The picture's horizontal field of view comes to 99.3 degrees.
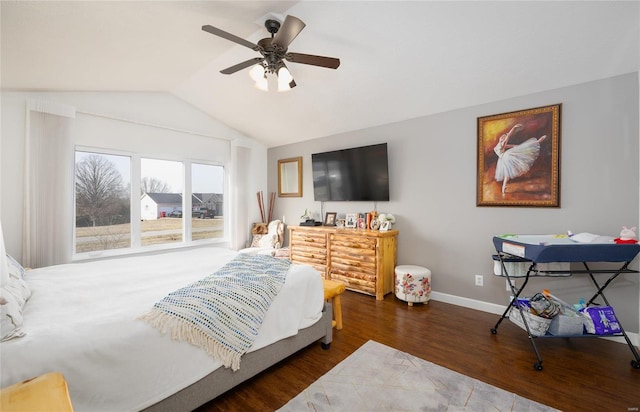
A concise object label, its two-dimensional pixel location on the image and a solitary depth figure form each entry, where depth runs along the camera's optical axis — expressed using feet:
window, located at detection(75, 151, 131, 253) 11.59
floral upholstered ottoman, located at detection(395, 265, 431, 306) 10.63
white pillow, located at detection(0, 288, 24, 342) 3.83
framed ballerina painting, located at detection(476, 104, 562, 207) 8.91
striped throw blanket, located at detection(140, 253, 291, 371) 4.89
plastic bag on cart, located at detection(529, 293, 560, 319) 7.16
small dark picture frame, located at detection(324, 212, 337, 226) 14.70
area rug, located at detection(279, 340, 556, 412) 5.43
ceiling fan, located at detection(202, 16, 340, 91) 6.36
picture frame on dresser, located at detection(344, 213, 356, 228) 13.67
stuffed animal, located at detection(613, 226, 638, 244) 6.80
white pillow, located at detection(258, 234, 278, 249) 15.98
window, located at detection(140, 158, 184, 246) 13.34
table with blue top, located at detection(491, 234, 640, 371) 6.72
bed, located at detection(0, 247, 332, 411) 3.90
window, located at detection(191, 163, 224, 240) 15.20
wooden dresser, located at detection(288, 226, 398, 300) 11.59
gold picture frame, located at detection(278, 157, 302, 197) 16.42
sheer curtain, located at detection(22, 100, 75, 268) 9.80
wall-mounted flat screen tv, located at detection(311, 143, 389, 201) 12.60
